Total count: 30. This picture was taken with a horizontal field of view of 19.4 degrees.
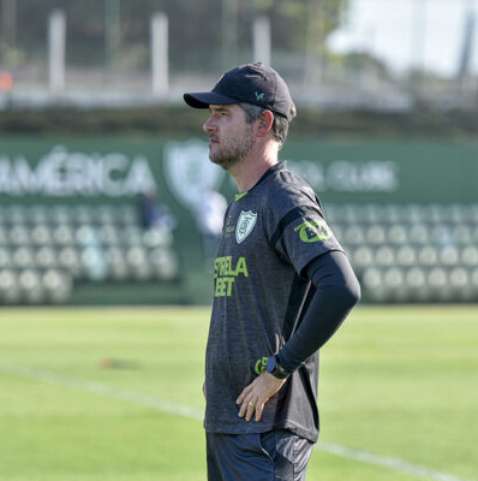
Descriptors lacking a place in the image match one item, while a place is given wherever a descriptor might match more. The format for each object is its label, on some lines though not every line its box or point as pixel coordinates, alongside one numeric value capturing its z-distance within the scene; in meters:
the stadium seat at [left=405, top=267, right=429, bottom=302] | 30.11
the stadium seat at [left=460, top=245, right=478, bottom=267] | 30.97
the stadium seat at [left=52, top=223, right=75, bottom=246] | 30.32
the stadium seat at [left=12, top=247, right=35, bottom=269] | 29.06
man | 5.00
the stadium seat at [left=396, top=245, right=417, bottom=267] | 30.69
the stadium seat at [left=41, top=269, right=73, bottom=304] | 28.42
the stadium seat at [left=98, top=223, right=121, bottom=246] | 30.53
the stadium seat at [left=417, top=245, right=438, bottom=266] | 30.78
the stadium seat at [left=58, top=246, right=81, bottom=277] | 29.28
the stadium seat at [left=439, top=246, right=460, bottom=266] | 30.85
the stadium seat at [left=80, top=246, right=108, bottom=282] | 29.44
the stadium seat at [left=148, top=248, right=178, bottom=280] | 29.91
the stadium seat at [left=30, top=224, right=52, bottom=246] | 30.30
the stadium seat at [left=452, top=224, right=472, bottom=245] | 31.92
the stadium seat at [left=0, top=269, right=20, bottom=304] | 28.17
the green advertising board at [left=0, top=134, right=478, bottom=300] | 31.80
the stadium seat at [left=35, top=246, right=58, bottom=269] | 29.17
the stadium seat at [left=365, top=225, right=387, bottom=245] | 31.62
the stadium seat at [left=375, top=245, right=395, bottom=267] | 30.63
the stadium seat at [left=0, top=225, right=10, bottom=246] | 30.09
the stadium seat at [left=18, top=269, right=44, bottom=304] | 28.33
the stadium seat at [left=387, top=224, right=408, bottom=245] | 31.72
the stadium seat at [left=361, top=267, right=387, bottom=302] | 29.69
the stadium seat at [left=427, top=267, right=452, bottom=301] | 30.28
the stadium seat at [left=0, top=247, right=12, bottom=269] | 28.95
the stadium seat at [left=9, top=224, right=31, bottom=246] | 30.19
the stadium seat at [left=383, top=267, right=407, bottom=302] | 29.86
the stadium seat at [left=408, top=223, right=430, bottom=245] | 31.83
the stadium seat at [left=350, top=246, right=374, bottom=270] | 30.45
